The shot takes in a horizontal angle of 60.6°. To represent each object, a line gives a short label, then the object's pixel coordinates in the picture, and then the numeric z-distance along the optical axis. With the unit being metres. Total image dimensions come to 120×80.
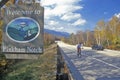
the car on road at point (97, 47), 21.99
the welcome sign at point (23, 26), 1.94
